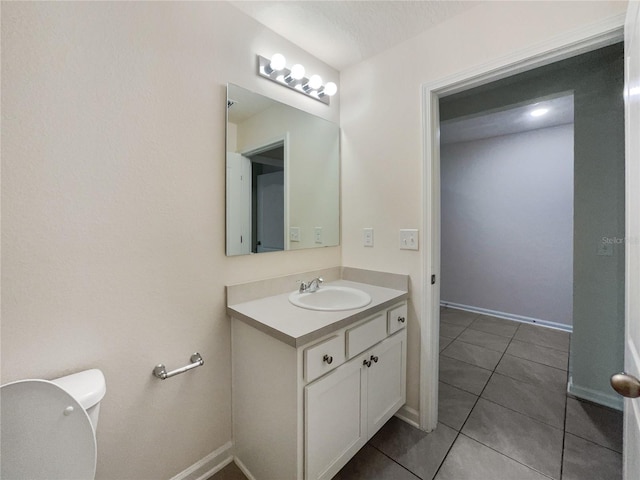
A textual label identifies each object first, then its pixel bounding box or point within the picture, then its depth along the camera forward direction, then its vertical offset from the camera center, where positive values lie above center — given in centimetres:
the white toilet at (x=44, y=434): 75 -54
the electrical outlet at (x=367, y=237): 182 +0
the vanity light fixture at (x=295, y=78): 149 +92
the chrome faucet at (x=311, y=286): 161 -28
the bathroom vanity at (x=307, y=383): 109 -64
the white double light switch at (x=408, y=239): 161 -1
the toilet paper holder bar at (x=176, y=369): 116 -56
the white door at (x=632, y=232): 73 +1
